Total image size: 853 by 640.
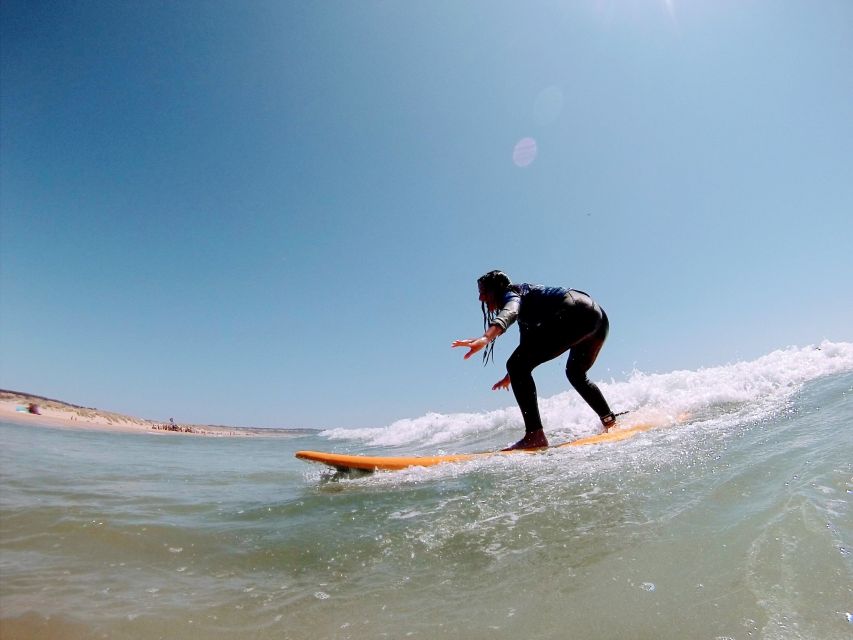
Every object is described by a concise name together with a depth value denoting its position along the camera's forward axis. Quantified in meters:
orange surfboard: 4.30
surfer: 4.86
